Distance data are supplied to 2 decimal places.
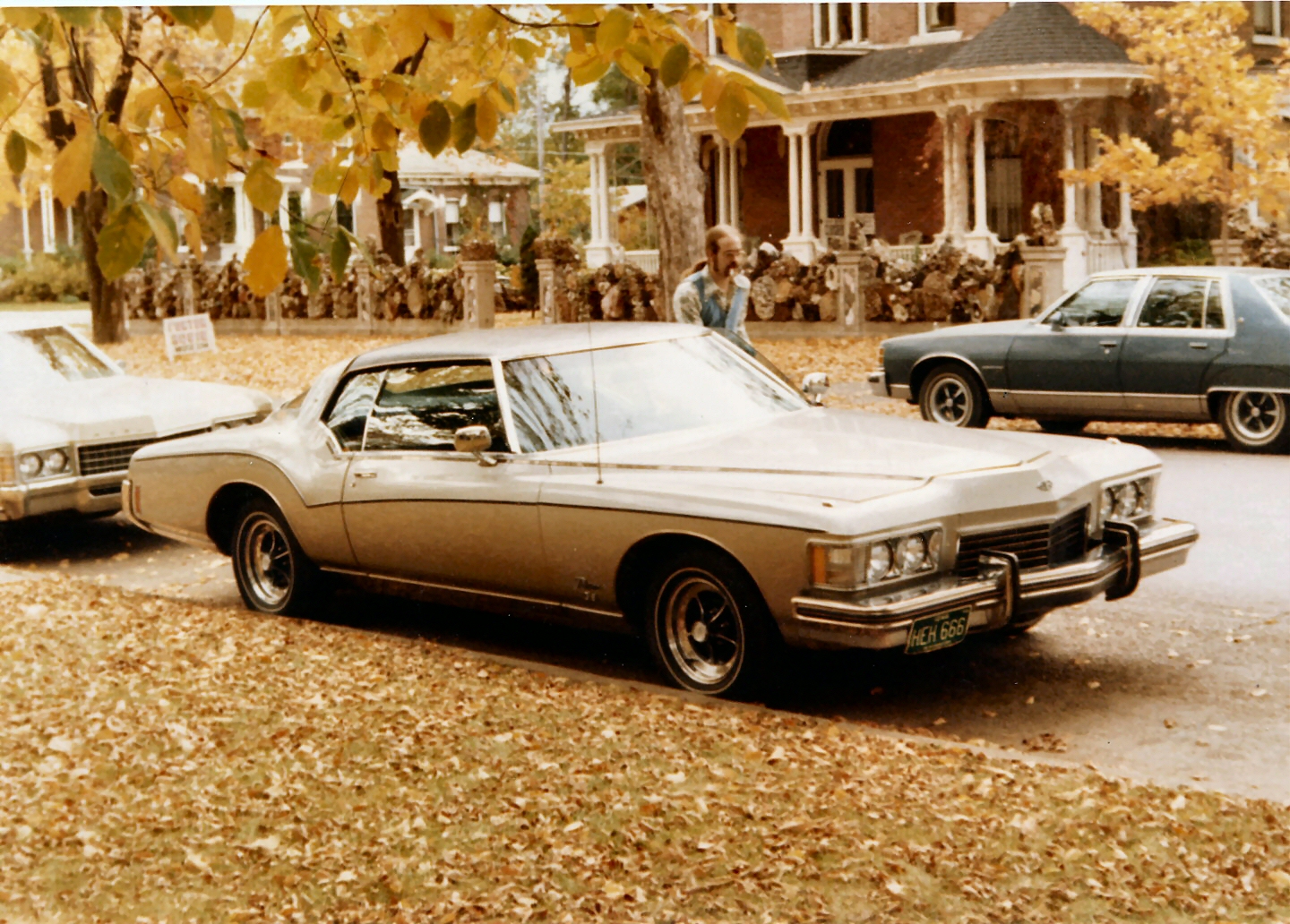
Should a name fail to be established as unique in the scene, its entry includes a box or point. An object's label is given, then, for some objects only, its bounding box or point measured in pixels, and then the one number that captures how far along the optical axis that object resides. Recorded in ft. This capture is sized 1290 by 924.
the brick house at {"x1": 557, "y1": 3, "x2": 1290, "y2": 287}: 99.45
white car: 35.47
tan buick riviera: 20.71
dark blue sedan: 44.80
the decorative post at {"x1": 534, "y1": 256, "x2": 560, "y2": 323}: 94.68
